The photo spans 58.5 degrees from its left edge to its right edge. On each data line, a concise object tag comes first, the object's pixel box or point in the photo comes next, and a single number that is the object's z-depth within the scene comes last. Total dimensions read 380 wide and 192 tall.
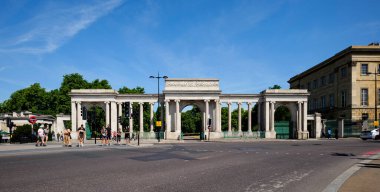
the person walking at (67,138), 27.92
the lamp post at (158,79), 45.50
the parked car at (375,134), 42.22
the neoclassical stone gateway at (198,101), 56.28
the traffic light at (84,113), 30.52
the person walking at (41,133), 27.77
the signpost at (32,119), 29.83
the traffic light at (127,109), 31.90
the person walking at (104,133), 29.62
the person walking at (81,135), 26.97
